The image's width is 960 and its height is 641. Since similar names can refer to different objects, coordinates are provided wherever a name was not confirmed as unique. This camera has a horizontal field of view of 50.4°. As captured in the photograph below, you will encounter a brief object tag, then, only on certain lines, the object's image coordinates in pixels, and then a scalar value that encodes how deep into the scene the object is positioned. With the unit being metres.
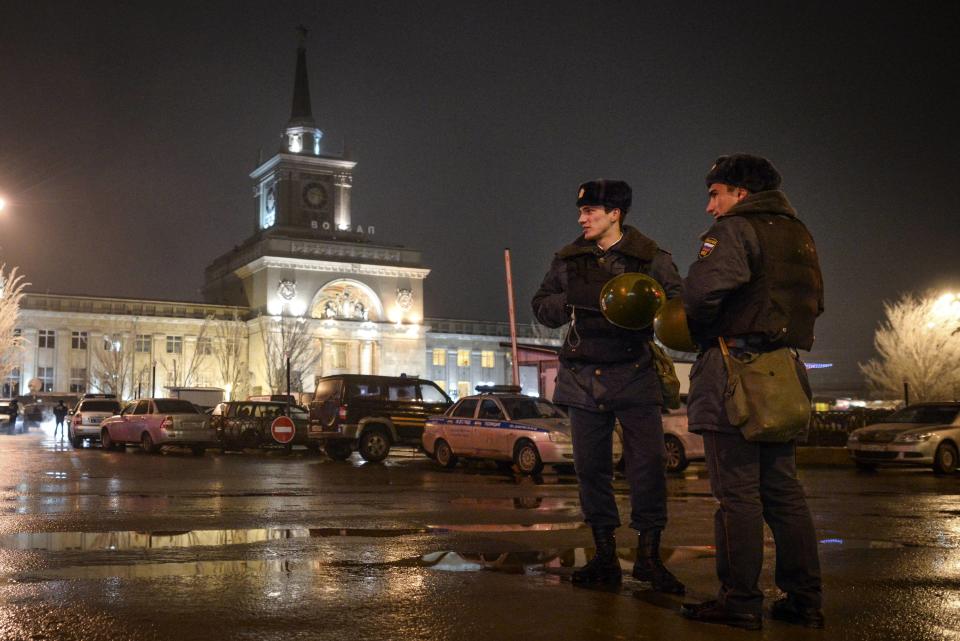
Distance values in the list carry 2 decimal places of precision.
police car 17.05
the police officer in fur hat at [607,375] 5.44
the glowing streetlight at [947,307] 53.75
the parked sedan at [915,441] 18.22
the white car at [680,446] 18.03
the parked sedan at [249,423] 28.14
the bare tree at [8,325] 54.31
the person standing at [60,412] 40.44
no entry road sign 22.91
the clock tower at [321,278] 89.62
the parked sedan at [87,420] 31.75
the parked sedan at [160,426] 25.69
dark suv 21.91
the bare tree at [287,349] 81.81
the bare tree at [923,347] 53.94
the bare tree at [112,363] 80.62
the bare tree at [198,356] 85.62
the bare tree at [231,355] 86.00
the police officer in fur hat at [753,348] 4.43
